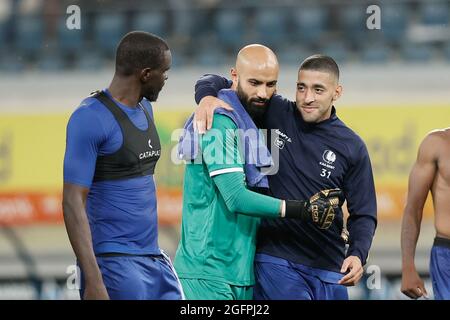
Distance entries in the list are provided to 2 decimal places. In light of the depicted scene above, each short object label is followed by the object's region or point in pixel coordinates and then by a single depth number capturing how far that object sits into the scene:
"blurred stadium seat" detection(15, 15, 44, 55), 12.02
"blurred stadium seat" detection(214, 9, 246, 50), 11.73
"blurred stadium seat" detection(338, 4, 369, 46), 11.43
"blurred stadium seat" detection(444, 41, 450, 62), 10.96
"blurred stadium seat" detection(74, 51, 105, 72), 11.40
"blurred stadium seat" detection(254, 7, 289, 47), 11.65
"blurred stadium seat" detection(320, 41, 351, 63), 11.14
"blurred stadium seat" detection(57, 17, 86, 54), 11.94
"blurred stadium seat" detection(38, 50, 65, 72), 11.55
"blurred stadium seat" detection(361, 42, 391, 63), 11.12
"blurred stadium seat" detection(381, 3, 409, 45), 11.45
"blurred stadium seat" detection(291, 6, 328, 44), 11.67
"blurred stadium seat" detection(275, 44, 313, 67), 11.12
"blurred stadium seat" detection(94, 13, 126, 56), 11.91
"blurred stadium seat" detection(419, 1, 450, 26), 11.52
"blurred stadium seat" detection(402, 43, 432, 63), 10.98
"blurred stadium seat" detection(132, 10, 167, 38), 11.64
